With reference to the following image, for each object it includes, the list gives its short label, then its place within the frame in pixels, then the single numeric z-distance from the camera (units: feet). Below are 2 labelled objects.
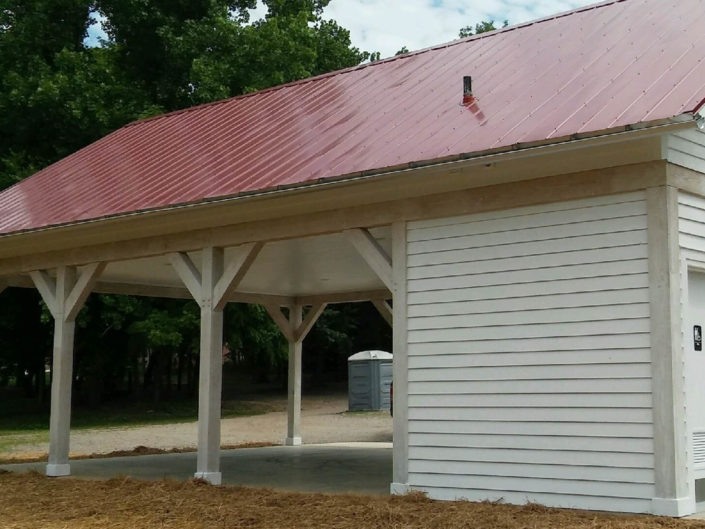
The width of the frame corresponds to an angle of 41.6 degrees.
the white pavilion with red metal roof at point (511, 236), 24.13
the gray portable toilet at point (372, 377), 88.64
